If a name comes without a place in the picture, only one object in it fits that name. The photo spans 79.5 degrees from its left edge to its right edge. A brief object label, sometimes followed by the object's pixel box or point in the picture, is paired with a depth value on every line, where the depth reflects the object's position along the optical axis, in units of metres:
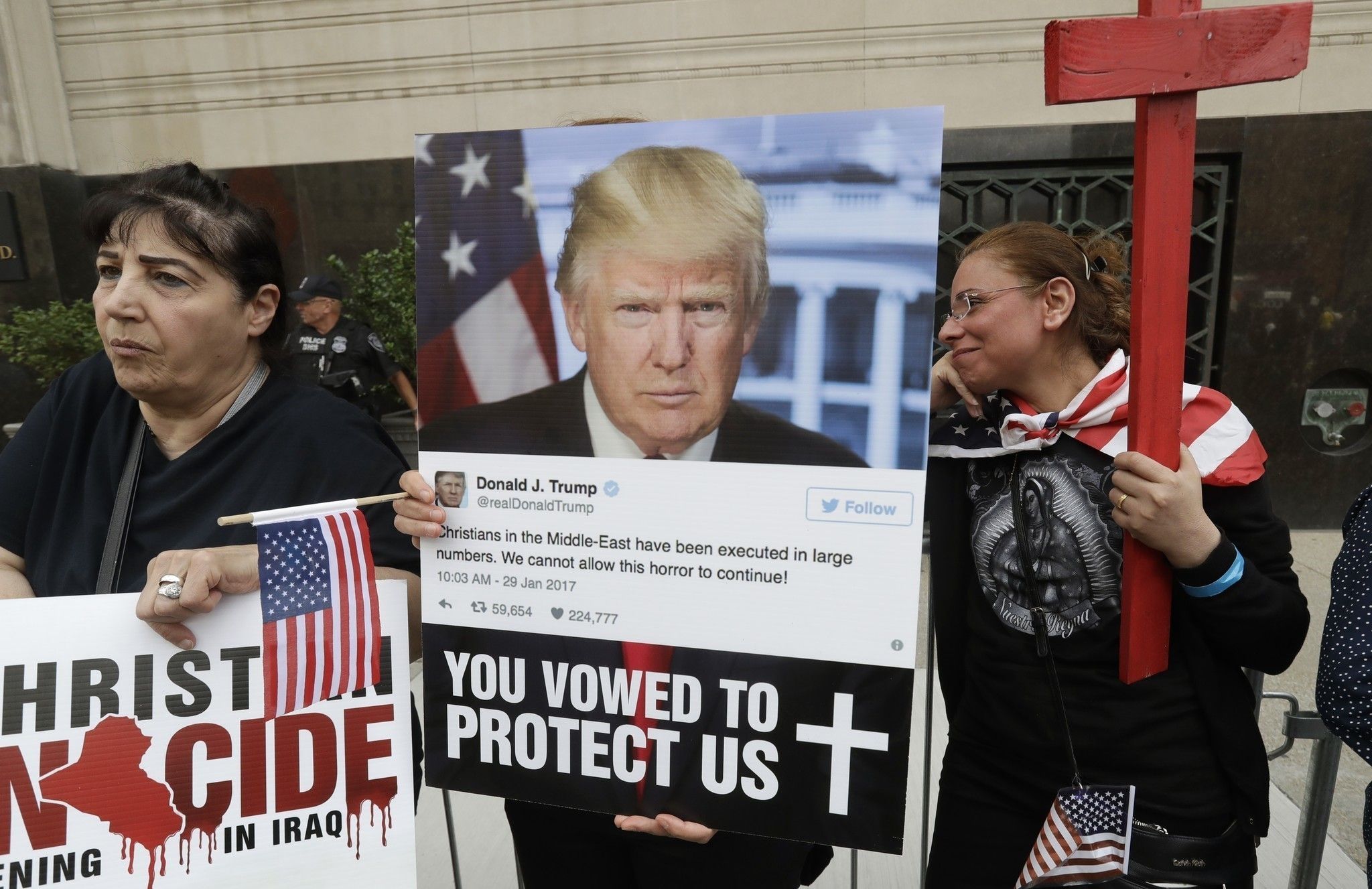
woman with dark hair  1.64
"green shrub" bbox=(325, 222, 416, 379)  7.02
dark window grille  6.76
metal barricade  1.99
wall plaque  7.67
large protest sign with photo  1.31
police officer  6.57
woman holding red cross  1.57
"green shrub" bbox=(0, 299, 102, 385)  6.86
